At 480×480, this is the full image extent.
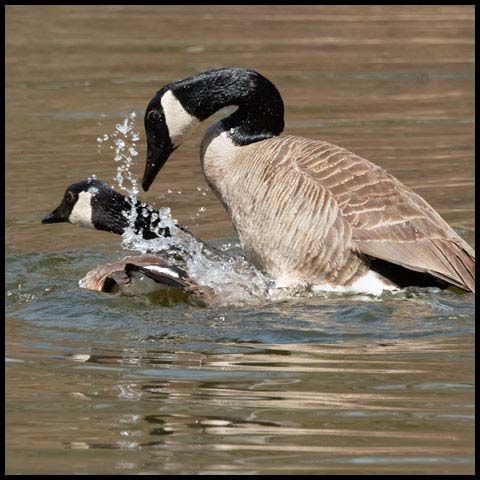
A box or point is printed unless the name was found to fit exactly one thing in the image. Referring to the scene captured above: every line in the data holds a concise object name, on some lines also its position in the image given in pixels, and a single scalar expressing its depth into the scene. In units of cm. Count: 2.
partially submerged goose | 1828
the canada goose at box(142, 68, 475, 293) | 1869
